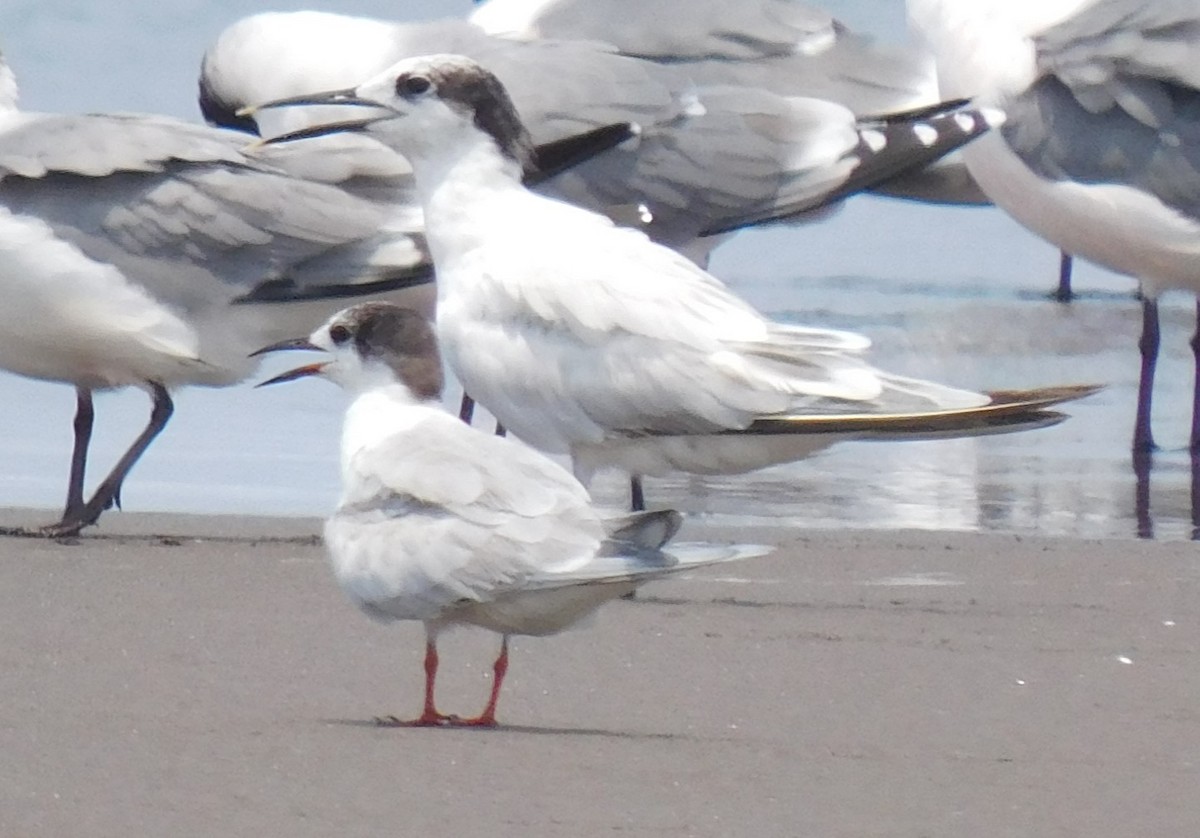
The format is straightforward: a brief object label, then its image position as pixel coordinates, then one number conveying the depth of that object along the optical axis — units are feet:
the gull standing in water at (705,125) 52.70
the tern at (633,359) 38.06
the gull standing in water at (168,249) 46.26
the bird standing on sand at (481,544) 29.73
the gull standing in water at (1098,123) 55.42
